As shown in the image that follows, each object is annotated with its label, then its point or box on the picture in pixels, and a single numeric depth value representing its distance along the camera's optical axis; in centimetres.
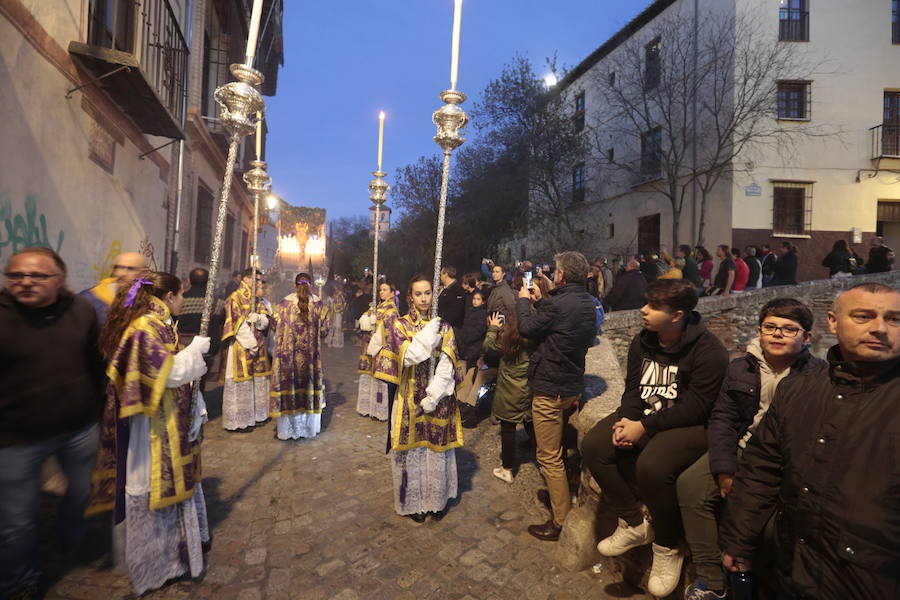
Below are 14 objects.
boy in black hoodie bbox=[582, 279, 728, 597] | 252
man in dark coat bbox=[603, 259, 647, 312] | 978
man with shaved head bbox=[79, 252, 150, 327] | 354
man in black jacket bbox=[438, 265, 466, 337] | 693
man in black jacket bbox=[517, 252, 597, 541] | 370
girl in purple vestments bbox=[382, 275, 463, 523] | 388
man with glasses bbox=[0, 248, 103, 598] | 262
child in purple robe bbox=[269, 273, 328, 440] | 582
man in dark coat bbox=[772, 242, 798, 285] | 1341
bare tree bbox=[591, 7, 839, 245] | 1673
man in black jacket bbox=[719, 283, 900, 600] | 164
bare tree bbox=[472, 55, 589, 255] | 2219
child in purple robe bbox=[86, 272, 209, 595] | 278
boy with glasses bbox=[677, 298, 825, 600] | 234
